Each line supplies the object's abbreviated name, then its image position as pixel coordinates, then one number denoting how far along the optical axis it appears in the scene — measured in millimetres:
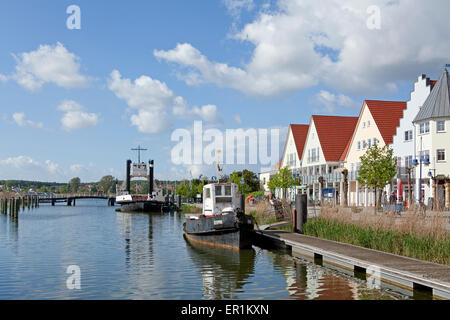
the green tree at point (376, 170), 44562
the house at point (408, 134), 51609
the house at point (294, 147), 79938
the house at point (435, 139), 47469
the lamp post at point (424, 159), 45716
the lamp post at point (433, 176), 44319
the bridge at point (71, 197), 133125
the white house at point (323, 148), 69312
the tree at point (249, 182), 100962
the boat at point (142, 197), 84250
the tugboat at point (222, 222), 25625
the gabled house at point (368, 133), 58125
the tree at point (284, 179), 70050
